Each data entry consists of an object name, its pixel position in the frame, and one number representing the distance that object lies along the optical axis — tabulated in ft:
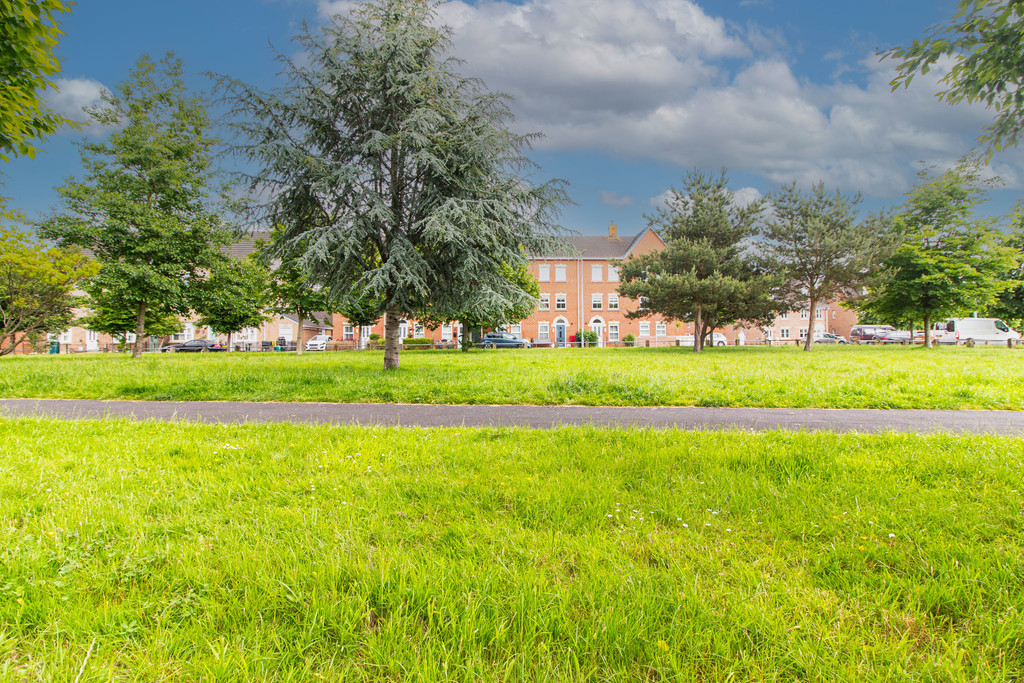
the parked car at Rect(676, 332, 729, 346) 186.91
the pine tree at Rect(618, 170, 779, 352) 90.58
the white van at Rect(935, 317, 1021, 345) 167.12
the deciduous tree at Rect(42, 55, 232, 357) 79.36
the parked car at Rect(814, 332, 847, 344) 216.33
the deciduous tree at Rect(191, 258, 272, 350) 90.07
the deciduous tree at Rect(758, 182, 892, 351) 94.58
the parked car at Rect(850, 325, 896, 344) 208.68
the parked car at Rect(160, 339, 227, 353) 162.50
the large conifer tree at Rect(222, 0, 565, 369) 40.06
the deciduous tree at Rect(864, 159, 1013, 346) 99.81
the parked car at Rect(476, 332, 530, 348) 157.02
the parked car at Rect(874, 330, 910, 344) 188.13
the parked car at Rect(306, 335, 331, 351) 173.25
